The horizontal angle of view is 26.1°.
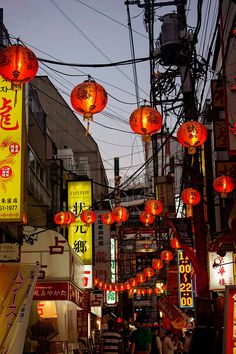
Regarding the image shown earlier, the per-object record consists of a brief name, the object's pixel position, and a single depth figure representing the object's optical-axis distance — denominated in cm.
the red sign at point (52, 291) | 1372
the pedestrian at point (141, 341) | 1712
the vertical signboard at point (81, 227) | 2458
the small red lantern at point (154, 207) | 2186
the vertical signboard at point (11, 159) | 1188
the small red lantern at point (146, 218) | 2298
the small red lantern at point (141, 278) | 4054
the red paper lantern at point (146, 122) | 1192
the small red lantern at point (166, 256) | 3141
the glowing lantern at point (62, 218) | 2058
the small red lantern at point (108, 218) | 2320
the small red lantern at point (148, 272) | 4009
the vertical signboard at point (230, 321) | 1163
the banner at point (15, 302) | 930
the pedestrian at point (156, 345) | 1942
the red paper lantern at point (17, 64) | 910
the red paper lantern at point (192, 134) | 1388
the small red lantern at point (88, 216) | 2155
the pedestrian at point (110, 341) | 1875
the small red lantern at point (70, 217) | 2072
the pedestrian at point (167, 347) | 2197
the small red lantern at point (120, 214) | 2233
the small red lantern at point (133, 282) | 4067
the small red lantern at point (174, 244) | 2736
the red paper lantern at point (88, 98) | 1048
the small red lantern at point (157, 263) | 3691
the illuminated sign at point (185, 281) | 3117
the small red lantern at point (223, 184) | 1620
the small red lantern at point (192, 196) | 1911
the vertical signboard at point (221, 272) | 1794
